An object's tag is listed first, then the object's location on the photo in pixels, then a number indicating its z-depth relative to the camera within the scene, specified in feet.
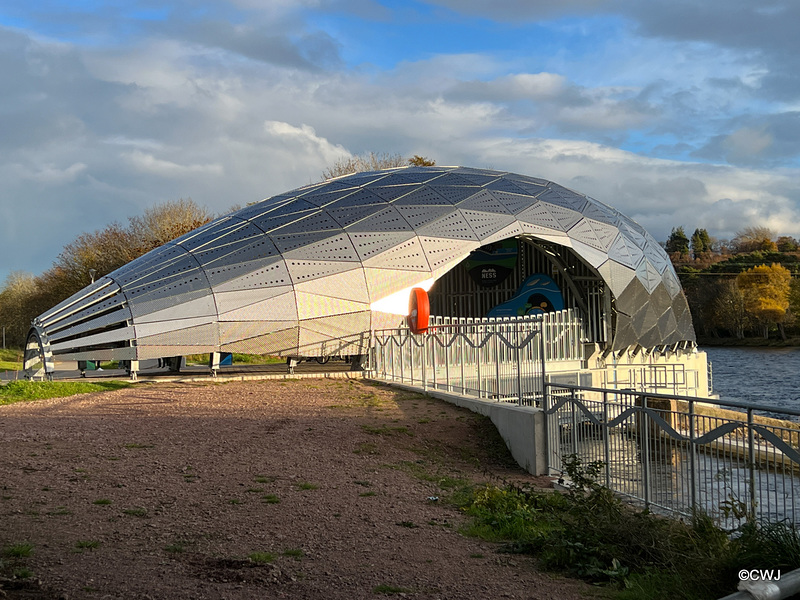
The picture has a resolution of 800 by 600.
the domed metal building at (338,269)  69.46
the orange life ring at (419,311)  62.90
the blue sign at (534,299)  108.06
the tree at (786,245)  298.35
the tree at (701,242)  367.08
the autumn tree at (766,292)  214.90
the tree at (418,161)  181.16
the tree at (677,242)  370.32
